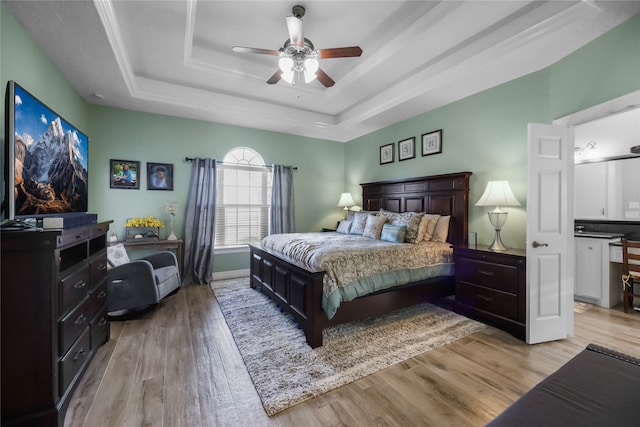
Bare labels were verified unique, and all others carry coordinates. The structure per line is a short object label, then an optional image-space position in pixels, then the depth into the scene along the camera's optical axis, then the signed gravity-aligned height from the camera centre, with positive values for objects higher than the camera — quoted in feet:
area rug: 6.34 -3.96
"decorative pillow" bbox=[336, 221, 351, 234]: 14.73 -0.76
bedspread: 8.38 -1.67
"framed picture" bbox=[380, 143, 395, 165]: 16.13 +3.66
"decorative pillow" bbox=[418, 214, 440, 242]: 11.80 -0.53
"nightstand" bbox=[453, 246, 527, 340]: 8.50 -2.47
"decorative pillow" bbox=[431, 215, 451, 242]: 11.84 -0.70
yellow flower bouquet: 13.25 -0.86
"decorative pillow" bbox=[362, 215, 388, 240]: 12.43 -0.62
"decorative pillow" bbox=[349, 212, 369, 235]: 13.87 -0.49
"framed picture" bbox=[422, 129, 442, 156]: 13.34 +3.62
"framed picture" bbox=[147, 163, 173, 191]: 14.15 +1.87
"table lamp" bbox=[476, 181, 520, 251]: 9.82 +0.50
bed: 8.18 -2.39
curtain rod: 14.85 +2.92
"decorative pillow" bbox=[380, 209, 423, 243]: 11.29 -0.35
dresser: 4.60 -2.11
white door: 8.23 -0.58
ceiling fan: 8.16 +4.98
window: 16.17 +0.85
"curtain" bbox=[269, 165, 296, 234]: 17.03 +0.68
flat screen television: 5.93 +1.30
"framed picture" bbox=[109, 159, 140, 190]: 13.35 +1.88
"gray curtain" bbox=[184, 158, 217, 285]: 14.69 -0.62
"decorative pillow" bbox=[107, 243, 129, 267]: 10.41 -1.77
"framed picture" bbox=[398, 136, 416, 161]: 14.67 +3.64
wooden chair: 9.91 -1.90
